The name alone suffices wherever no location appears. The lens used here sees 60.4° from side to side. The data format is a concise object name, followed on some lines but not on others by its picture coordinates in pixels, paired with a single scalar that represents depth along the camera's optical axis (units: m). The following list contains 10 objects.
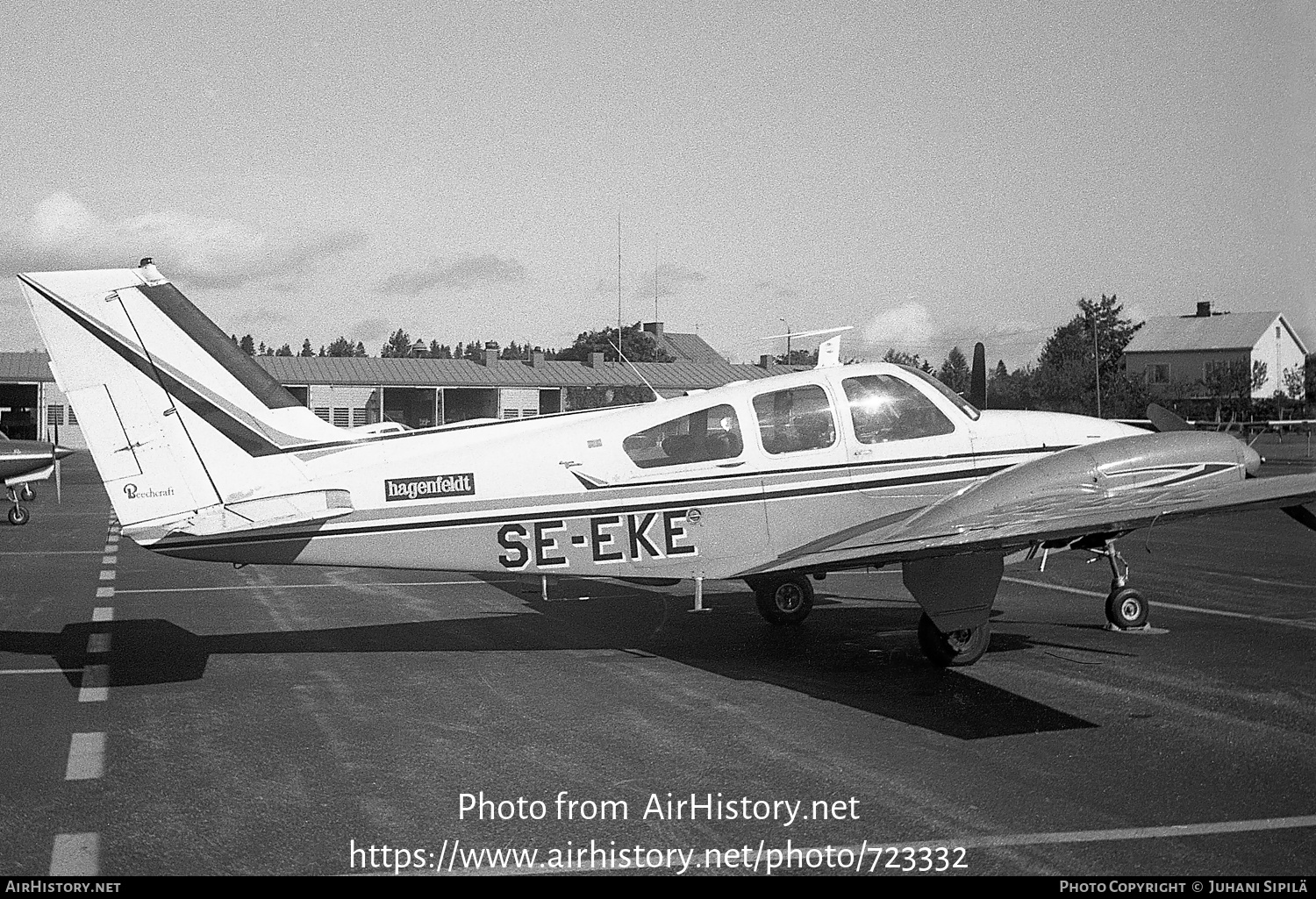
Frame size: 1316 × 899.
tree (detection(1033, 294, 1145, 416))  58.47
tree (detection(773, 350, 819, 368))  60.41
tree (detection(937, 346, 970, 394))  53.69
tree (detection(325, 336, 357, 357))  143.62
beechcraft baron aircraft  8.84
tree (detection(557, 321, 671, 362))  75.31
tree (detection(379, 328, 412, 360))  136.32
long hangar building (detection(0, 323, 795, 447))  60.97
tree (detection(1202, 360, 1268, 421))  64.25
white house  73.31
